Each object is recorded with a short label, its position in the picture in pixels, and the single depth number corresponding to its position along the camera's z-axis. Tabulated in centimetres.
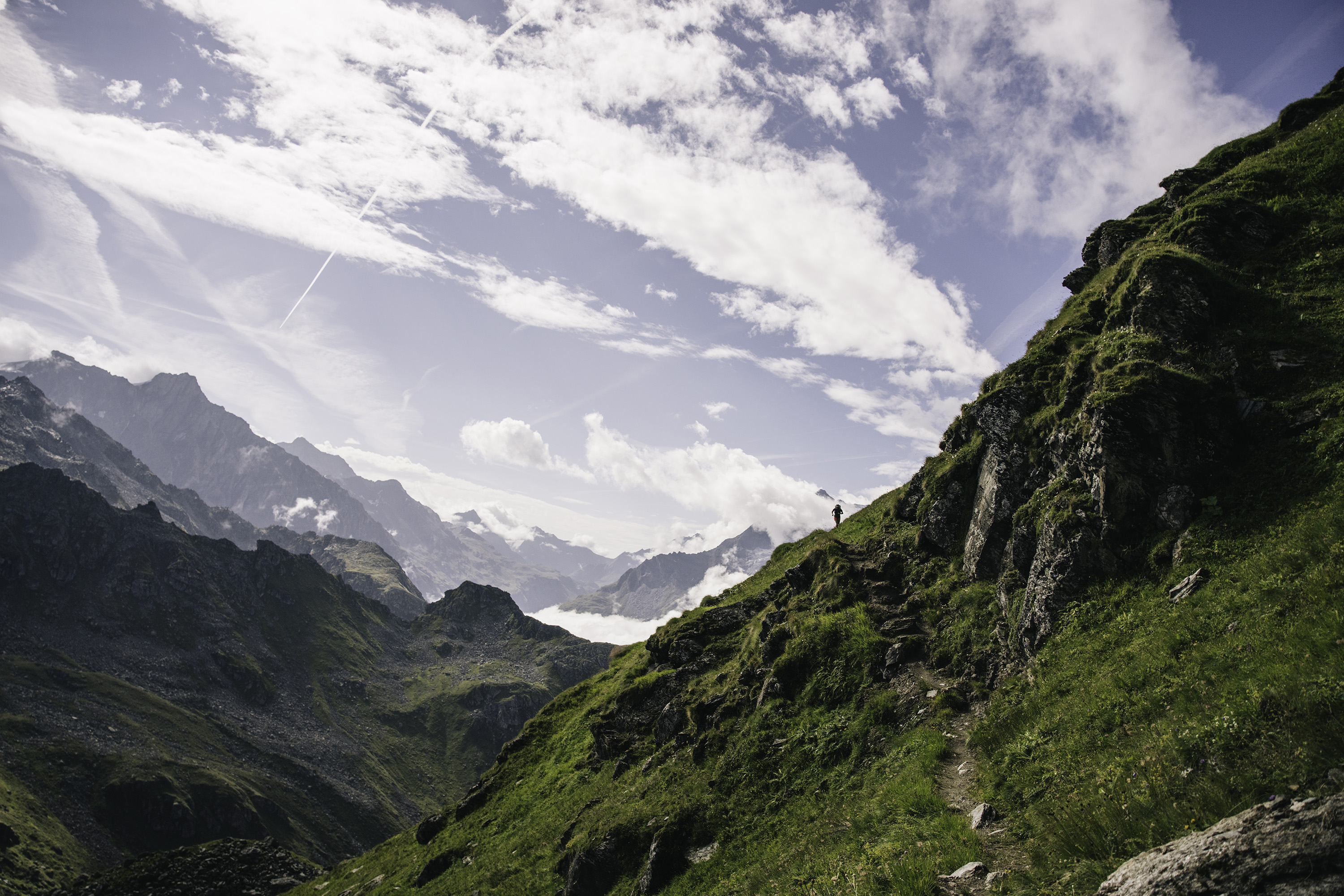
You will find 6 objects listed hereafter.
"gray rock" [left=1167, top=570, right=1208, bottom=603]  1623
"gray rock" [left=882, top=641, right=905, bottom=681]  2389
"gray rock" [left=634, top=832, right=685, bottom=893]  2180
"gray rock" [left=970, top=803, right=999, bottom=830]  1395
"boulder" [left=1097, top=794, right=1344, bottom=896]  668
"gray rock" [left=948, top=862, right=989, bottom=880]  1180
